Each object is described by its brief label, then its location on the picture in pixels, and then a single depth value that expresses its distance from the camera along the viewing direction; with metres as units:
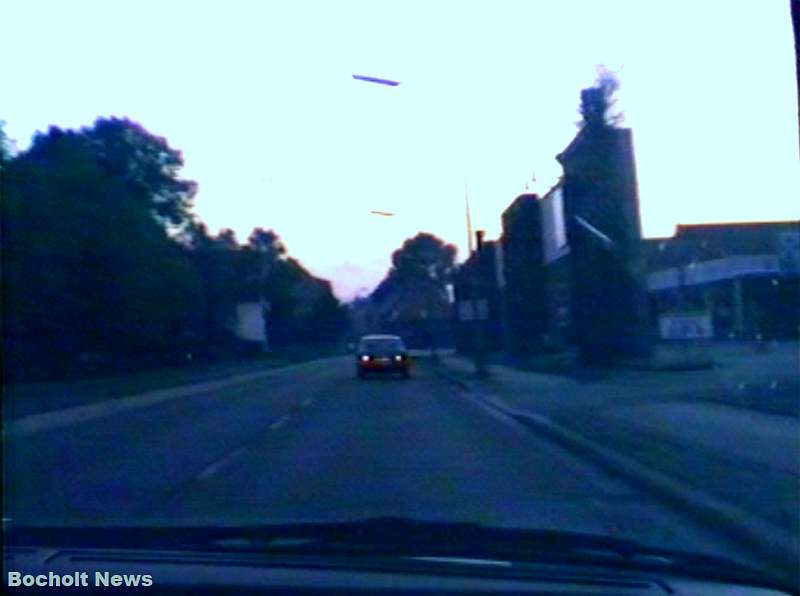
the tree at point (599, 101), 52.84
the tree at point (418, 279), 167.12
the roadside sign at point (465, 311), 69.74
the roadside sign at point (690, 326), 43.38
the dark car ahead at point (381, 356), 59.22
